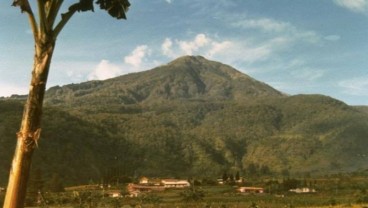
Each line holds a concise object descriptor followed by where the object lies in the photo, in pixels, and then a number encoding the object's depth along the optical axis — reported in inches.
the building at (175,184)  7380.9
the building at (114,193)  5748.0
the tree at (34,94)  348.2
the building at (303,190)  6648.6
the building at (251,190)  6489.2
